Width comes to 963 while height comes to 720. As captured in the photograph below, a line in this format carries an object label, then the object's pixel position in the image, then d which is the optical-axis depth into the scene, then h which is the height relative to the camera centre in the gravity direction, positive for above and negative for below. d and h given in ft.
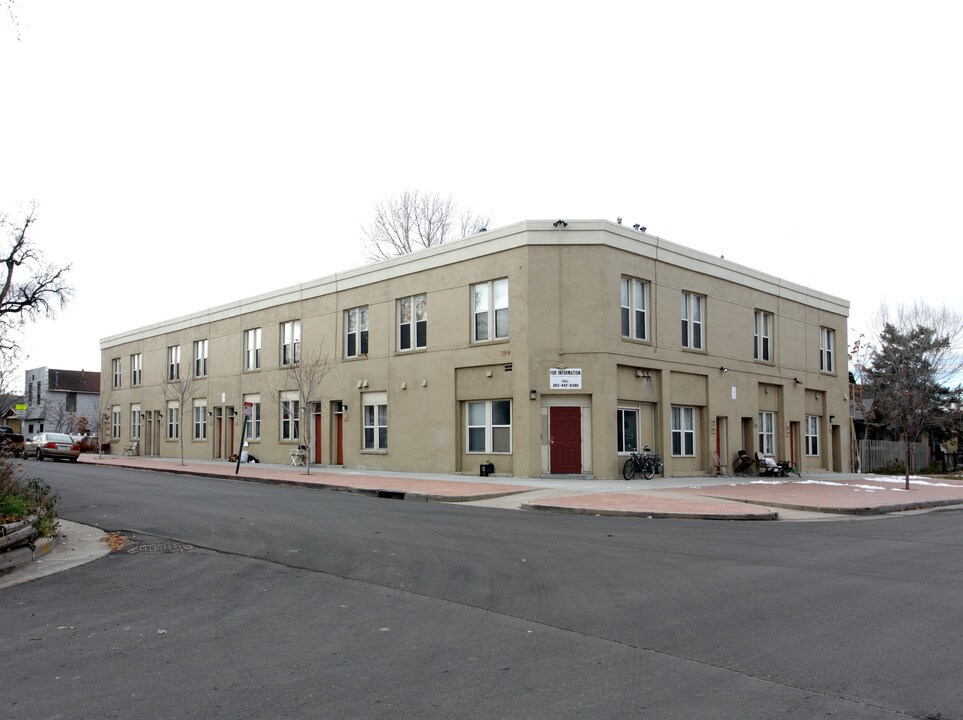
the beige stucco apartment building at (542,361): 81.51 +5.80
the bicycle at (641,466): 81.82 -6.25
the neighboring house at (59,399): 250.57 +3.44
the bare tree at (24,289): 137.80 +22.46
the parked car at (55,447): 123.95 -5.99
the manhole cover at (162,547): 35.87 -6.49
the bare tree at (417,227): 161.58 +37.90
